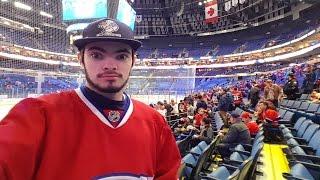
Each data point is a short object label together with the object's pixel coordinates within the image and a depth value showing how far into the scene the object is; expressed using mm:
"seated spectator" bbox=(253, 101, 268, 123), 4160
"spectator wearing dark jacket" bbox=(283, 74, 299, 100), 5712
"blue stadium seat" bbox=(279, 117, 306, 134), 3556
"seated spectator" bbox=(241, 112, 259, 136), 3669
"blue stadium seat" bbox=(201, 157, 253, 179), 1742
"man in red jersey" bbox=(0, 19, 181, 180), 620
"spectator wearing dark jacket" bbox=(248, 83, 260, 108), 6087
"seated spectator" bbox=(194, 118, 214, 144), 3471
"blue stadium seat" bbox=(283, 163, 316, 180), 1815
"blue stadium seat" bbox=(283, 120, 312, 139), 3191
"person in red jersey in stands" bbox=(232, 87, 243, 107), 6353
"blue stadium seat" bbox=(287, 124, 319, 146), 2831
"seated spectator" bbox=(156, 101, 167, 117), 6043
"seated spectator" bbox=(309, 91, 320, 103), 4422
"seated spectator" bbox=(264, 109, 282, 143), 3793
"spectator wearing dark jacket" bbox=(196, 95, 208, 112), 5383
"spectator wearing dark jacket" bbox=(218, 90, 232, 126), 4095
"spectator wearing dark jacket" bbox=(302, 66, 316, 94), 6008
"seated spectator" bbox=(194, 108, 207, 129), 4207
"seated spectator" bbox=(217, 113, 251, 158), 3068
